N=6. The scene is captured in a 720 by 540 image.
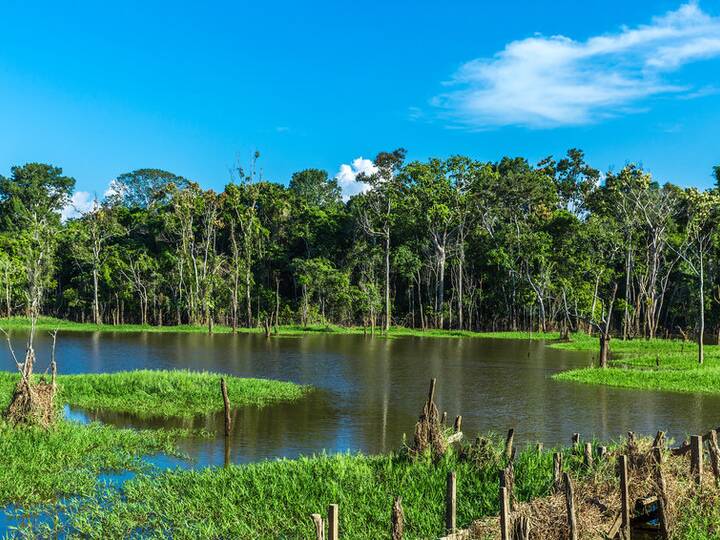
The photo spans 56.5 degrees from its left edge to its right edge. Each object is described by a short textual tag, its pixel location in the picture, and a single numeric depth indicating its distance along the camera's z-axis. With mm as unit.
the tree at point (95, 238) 80062
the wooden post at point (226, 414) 21031
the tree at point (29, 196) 89688
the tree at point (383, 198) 80312
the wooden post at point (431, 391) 15781
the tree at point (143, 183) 102188
